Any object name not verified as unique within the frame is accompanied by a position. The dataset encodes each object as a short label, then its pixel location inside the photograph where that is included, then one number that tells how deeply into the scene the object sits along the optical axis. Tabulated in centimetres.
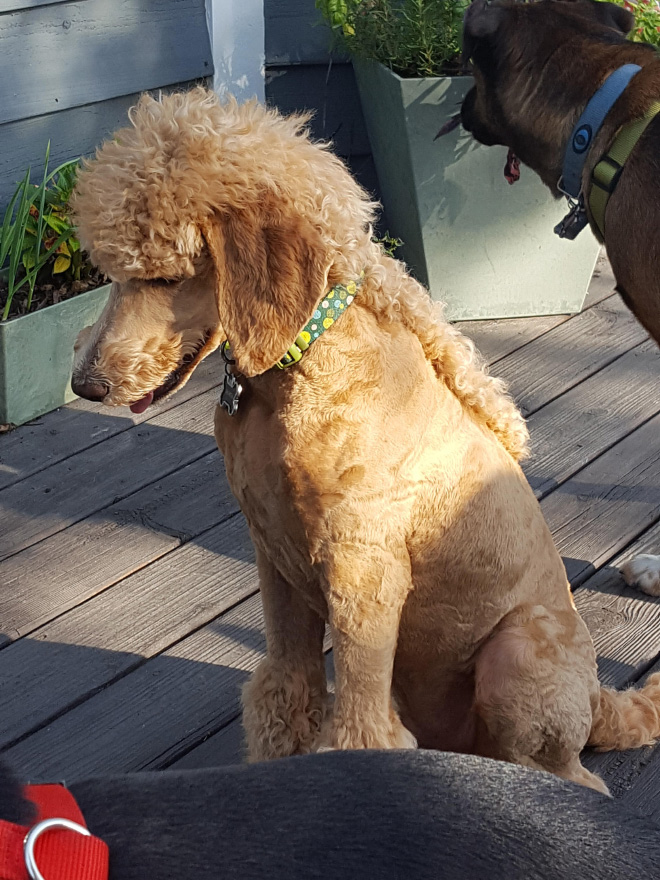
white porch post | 381
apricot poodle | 140
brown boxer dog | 244
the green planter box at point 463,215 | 356
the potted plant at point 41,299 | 305
